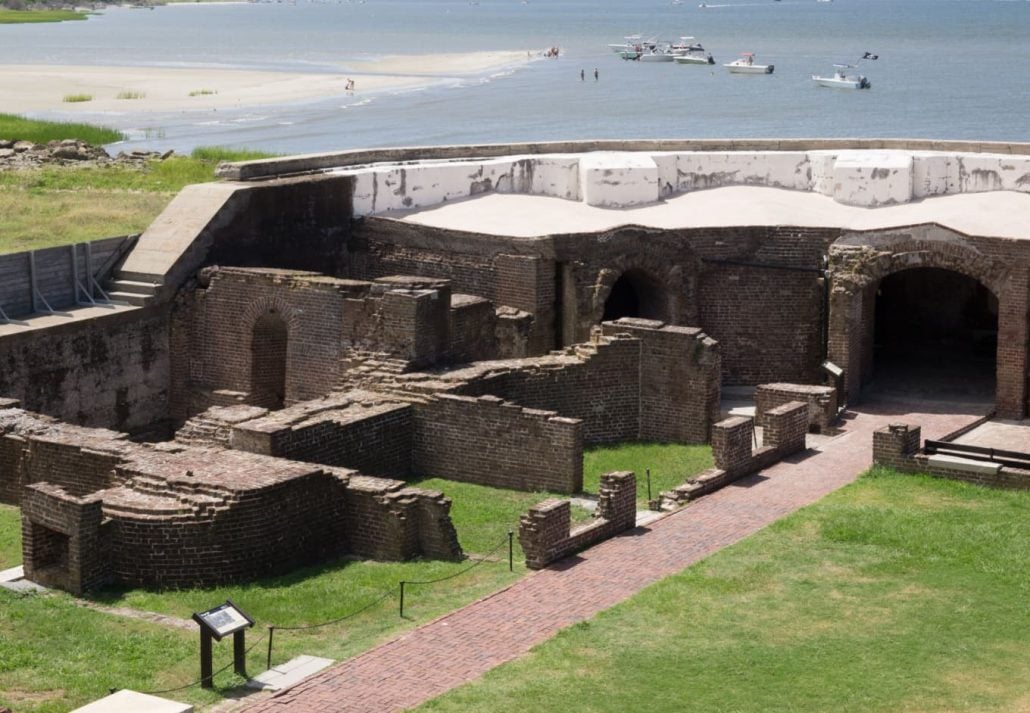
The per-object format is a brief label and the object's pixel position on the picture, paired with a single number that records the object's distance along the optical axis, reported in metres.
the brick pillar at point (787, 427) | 26.50
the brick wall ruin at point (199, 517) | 20.66
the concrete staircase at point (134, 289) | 30.33
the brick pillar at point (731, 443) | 25.08
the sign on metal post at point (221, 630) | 17.58
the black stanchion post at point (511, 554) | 21.28
